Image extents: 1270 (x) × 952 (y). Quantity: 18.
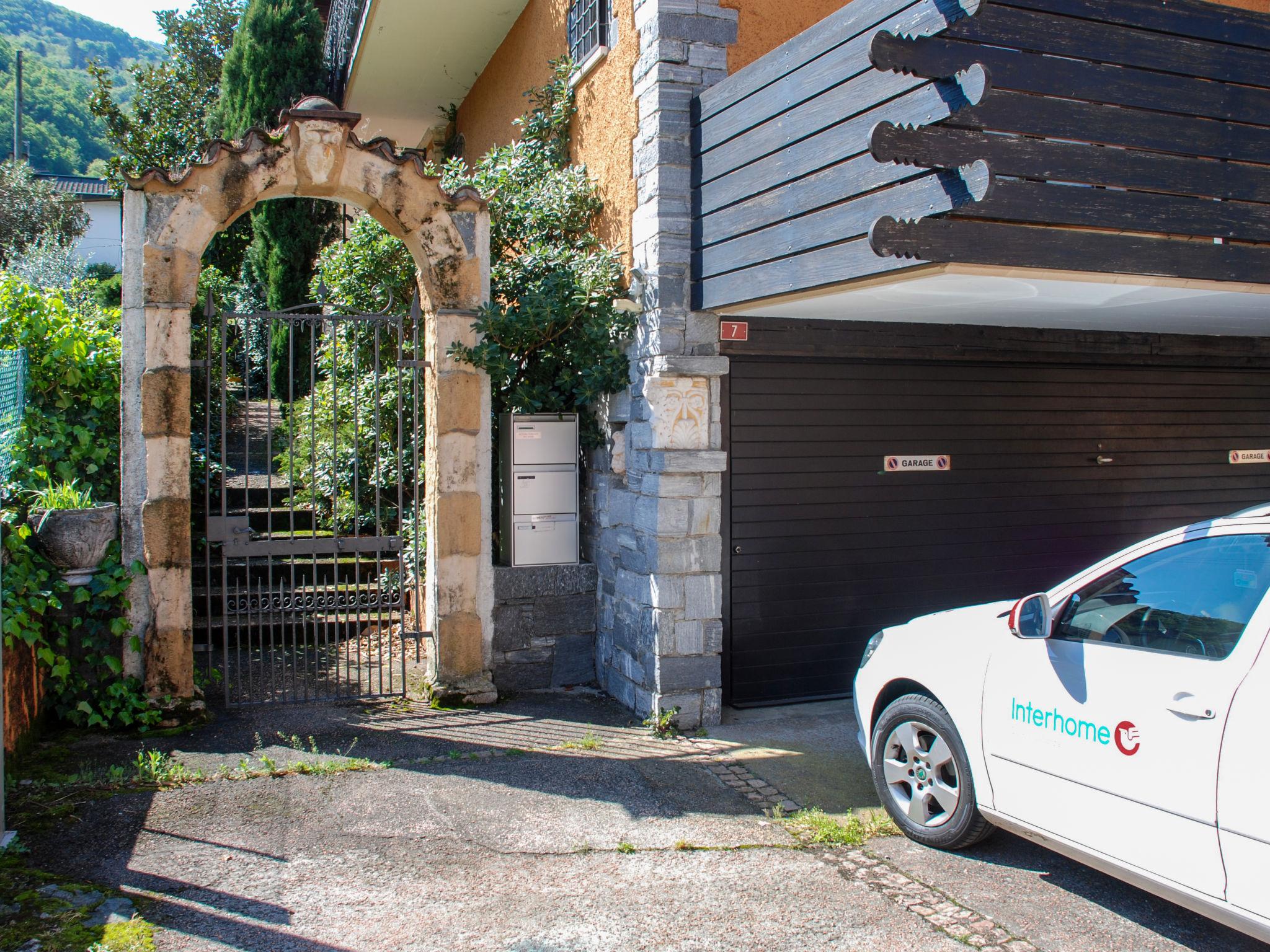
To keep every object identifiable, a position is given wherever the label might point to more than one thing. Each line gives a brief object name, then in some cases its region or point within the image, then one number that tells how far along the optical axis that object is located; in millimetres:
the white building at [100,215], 36812
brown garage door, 6949
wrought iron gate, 6652
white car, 3404
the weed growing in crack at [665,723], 6465
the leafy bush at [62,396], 6648
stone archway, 6285
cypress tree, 14680
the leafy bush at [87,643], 5965
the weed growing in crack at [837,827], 4910
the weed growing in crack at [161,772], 5398
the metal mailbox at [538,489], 7277
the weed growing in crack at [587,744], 6168
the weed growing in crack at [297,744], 5930
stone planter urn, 6090
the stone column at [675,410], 6469
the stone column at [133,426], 6238
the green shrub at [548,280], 6887
